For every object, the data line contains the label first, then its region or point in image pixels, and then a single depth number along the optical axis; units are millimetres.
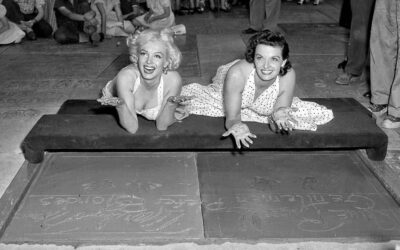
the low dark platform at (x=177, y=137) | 3254
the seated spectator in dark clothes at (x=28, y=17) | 7922
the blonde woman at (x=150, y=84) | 3199
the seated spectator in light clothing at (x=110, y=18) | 8109
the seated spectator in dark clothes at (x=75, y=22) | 7605
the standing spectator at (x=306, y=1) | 11697
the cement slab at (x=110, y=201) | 2631
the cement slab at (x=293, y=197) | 2711
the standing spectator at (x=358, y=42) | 5121
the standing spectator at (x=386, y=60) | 4172
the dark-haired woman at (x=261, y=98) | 3191
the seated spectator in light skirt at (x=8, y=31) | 7449
